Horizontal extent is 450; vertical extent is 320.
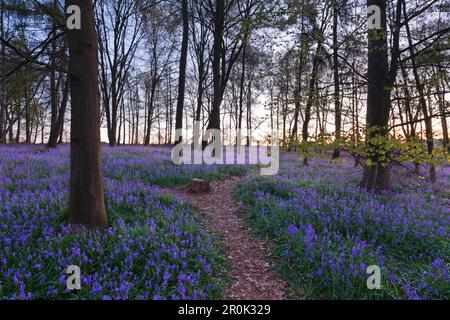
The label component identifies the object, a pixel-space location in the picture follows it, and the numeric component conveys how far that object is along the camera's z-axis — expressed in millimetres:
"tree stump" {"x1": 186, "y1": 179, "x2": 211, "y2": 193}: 9371
